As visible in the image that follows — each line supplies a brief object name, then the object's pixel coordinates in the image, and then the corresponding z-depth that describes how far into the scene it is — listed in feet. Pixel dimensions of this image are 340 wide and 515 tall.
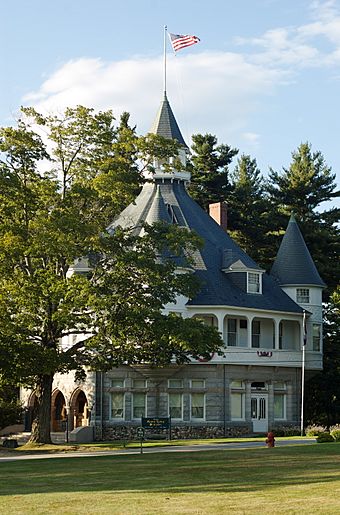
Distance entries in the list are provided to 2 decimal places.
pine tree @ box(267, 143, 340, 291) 231.91
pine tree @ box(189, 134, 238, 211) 246.68
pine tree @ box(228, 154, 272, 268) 235.20
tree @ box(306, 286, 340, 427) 214.07
